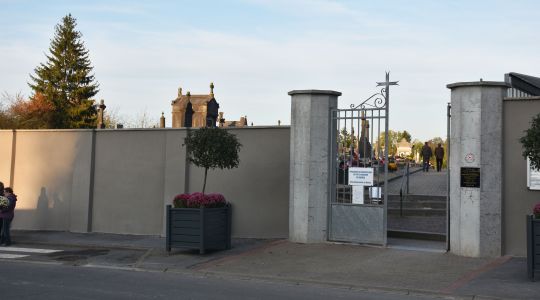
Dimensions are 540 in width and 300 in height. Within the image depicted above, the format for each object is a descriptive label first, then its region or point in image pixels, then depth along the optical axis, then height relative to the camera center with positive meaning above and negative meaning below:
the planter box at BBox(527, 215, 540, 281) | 8.91 -0.82
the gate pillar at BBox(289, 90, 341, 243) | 12.78 +0.36
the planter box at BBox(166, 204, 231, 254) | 11.83 -0.92
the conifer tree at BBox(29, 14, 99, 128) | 57.06 +9.56
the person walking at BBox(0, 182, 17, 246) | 13.87 -0.95
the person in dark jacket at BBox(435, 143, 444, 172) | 26.56 +1.52
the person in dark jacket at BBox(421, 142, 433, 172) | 27.96 +1.53
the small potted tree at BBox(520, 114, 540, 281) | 8.91 -0.49
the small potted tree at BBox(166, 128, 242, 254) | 11.88 -0.55
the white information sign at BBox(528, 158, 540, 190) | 11.05 +0.21
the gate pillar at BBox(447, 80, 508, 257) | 11.04 +0.34
